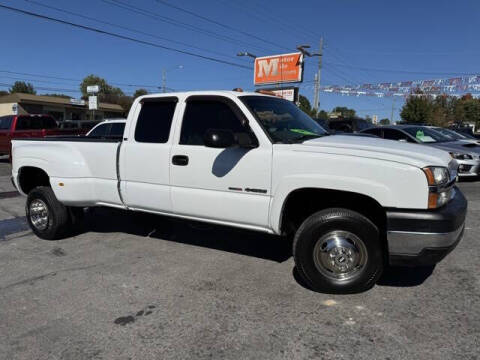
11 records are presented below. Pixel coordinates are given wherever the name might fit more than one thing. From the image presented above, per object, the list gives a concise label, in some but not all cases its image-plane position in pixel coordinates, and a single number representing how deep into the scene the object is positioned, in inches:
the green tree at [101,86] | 3329.2
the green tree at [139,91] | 2928.2
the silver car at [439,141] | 375.9
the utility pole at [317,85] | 1224.8
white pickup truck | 122.9
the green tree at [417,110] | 1870.1
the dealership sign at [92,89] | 959.2
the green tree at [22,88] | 3390.7
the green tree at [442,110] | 2086.7
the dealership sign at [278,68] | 1224.8
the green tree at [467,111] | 2635.3
